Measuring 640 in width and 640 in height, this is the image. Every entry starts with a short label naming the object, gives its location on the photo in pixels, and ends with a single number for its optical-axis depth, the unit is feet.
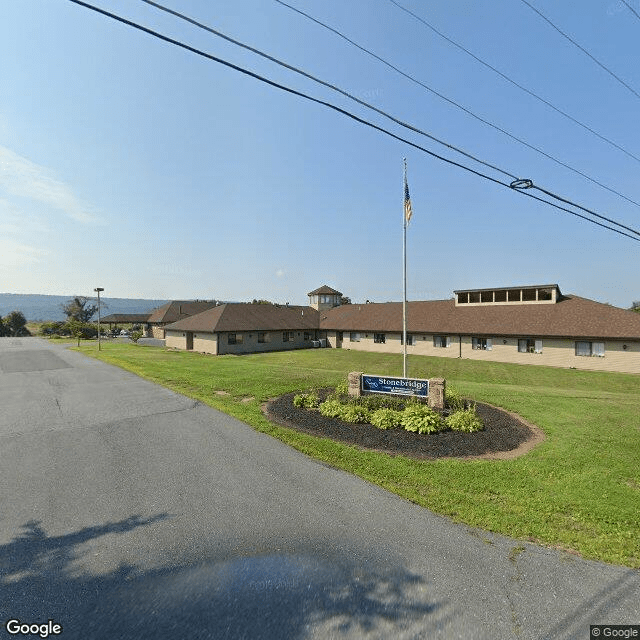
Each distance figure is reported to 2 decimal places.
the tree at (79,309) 293.43
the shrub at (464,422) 35.09
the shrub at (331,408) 39.65
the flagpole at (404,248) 47.20
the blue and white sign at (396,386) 41.83
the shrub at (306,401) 43.57
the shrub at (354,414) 38.06
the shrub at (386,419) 36.08
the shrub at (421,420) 34.57
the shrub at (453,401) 42.15
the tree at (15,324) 262.26
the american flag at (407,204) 46.83
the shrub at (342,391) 47.80
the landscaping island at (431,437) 30.04
